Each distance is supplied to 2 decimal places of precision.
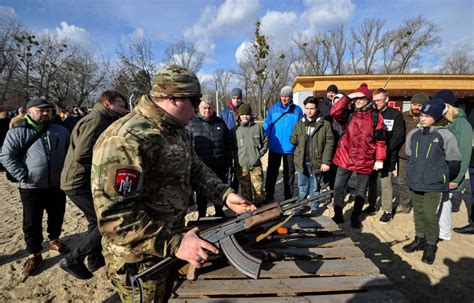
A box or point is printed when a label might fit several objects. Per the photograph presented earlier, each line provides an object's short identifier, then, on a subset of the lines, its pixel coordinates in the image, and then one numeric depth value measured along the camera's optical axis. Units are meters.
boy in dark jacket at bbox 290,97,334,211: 4.43
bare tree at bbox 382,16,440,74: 37.78
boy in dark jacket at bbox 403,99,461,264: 3.12
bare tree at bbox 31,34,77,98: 29.75
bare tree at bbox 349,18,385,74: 41.97
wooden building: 12.64
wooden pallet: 1.75
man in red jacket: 3.96
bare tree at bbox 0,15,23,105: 26.84
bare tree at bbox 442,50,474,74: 50.53
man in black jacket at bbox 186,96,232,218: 4.28
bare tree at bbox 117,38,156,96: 26.56
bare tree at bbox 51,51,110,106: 31.59
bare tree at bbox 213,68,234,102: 56.08
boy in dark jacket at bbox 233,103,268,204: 4.71
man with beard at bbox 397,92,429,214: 4.71
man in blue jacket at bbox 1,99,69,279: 3.16
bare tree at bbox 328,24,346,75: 44.16
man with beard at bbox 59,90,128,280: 2.90
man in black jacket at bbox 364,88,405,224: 4.31
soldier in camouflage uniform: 1.30
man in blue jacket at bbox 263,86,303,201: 5.08
